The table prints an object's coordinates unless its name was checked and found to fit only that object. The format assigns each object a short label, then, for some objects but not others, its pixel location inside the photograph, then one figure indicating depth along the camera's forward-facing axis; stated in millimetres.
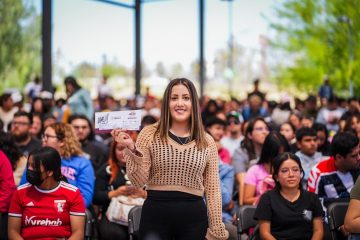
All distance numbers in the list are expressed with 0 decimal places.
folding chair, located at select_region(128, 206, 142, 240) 5879
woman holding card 4227
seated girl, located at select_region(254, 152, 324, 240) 5809
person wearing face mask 5461
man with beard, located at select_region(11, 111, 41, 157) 8531
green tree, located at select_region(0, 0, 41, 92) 19800
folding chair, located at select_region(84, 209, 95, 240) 5922
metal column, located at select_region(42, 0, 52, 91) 11008
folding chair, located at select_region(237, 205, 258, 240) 6172
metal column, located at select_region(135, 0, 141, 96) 15102
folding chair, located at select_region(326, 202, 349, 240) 5938
